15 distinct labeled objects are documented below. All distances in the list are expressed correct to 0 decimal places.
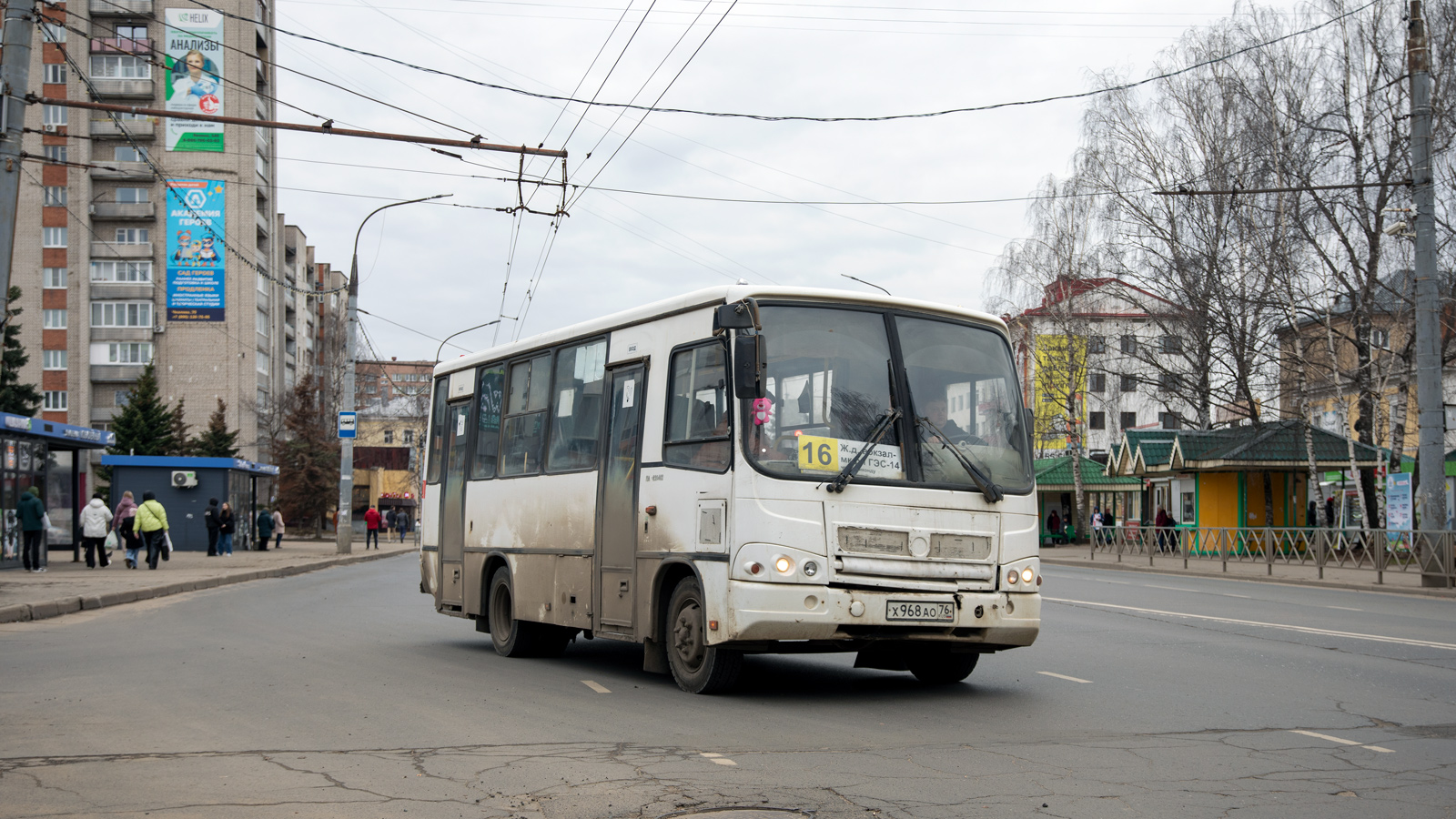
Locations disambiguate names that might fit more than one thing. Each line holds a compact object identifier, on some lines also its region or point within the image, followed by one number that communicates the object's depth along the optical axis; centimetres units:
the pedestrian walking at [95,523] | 2834
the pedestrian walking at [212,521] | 3722
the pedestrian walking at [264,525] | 4256
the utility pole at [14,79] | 1572
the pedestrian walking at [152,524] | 2812
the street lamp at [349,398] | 3703
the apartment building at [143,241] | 7212
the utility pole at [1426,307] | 2431
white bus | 880
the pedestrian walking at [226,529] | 3775
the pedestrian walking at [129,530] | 2873
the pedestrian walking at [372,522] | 5006
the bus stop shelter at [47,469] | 2722
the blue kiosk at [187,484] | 3941
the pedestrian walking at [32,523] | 2586
